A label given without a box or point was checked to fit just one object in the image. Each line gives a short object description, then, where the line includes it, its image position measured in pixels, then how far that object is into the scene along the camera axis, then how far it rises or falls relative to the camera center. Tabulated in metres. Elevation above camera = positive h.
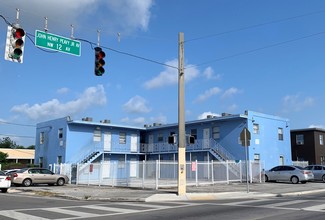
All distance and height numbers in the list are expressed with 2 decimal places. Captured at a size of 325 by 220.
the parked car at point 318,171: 32.39 +0.03
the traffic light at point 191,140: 20.43 +1.63
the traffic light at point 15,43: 13.16 +4.32
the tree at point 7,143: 114.77 +8.08
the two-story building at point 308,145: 47.19 +3.25
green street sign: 14.99 +5.04
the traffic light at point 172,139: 20.08 +1.63
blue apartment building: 38.16 +3.21
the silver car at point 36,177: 29.36 -0.51
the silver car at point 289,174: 29.56 -0.22
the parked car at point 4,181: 23.50 -0.65
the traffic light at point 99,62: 16.27 +4.52
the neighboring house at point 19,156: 71.44 +2.67
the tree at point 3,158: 59.79 +1.90
